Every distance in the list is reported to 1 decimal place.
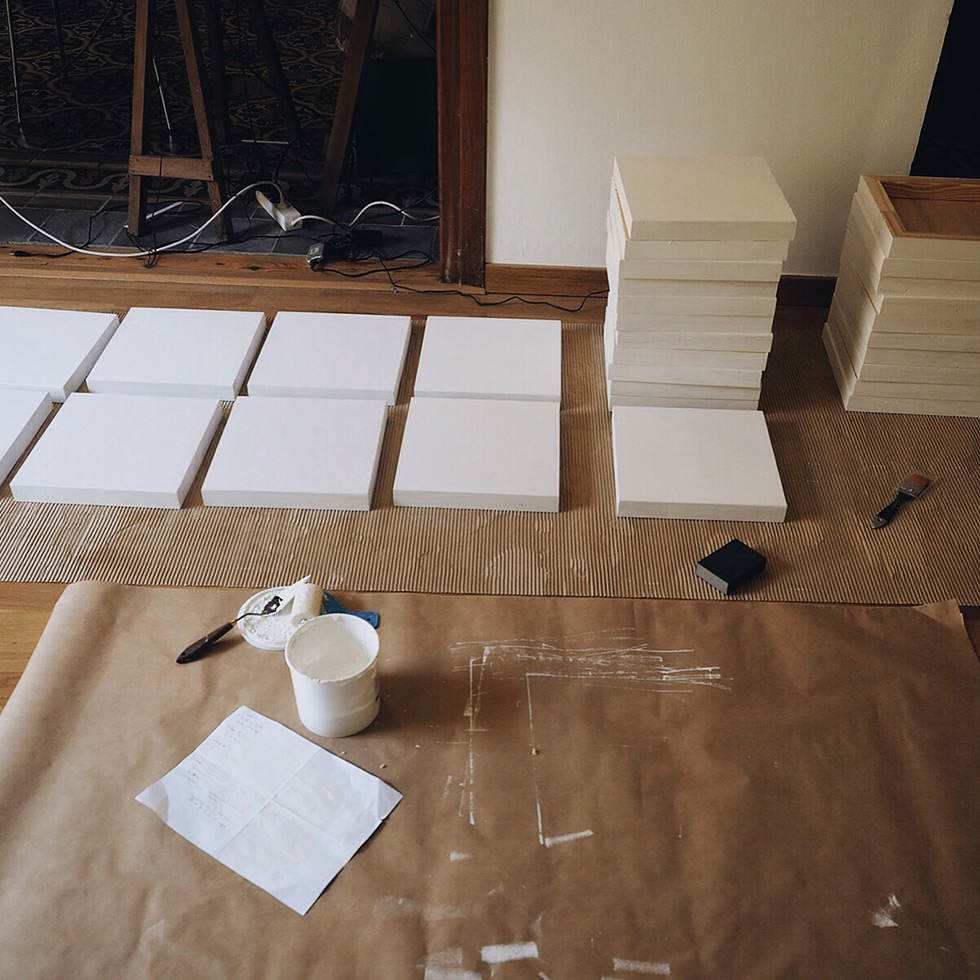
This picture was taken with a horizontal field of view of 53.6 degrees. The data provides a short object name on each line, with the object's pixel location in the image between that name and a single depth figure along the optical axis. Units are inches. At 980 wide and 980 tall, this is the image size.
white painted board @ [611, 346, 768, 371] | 77.6
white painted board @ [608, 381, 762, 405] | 79.3
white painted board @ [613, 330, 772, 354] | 76.6
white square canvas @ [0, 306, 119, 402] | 80.0
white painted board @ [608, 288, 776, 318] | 74.9
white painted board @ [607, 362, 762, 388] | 78.3
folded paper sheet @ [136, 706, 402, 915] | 43.5
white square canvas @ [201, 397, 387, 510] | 69.5
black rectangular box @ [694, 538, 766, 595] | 62.6
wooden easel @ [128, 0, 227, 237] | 98.5
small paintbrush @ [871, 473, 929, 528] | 69.6
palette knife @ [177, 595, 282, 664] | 53.7
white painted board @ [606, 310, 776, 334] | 75.9
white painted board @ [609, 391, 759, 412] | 80.0
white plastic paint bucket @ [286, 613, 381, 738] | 46.9
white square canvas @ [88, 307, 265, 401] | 80.1
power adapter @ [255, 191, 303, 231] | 111.0
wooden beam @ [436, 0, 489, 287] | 86.2
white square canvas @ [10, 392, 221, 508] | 69.6
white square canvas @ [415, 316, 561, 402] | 81.0
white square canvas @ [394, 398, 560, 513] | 69.8
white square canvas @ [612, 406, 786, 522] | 69.4
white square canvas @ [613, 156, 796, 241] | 72.0
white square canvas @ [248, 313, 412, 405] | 80.2
